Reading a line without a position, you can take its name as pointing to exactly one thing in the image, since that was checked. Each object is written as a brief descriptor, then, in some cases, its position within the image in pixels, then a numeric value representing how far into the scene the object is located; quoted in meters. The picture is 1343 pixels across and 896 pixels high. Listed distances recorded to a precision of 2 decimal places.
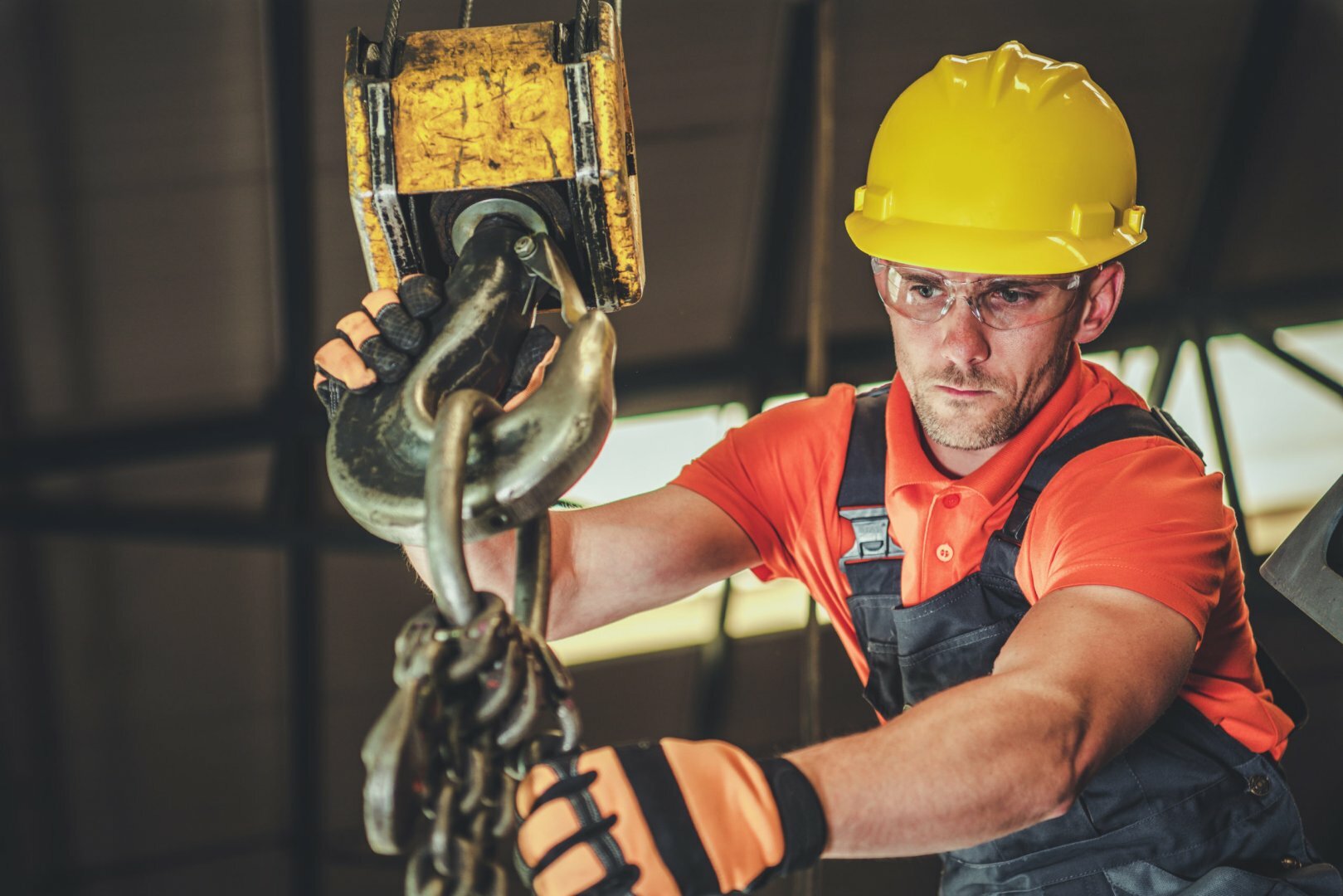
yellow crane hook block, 2.19
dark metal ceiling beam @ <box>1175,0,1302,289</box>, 4.48
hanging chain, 1.86
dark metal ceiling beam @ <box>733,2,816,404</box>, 4.05
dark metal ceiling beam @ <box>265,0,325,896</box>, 3.65
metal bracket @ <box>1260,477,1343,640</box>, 2.31
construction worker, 2.25
